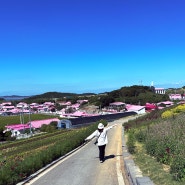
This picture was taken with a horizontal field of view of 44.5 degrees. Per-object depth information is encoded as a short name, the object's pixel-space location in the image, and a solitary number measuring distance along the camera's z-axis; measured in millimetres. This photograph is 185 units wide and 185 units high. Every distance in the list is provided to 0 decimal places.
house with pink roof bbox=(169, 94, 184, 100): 91498
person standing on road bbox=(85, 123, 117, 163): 8193
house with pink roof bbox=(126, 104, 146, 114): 53656
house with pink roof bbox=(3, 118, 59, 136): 49944
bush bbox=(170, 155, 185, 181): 4545
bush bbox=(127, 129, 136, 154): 8267
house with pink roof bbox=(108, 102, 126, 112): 72896
